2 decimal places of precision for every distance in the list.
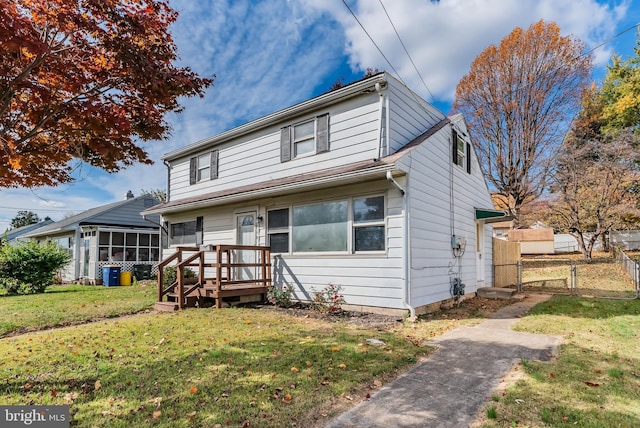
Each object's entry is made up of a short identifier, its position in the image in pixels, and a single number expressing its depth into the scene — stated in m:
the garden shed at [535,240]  29.31
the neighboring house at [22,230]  37.59
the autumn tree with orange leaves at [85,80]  4.45
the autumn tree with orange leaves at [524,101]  19.75
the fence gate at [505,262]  13.60
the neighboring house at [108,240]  18.39
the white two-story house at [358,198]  7.60
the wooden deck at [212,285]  8.61
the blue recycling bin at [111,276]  16.88
